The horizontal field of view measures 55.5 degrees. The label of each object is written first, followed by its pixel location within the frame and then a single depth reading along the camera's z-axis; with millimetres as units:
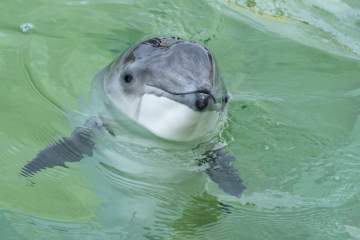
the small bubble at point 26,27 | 5227
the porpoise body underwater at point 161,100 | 2715
